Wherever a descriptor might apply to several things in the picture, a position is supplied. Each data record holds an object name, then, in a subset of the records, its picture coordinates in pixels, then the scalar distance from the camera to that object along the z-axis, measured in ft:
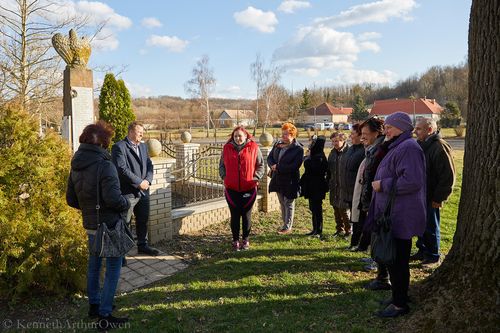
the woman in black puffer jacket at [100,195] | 10.09
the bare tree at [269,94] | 136.91
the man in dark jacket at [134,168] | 14.87
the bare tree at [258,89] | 139.23
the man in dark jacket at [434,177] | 14.42
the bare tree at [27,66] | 42.86
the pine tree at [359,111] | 216.95
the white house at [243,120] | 207.92
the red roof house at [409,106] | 226.17
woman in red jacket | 17.19
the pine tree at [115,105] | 30.07
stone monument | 22.75
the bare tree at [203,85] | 151.33
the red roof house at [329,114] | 270.26
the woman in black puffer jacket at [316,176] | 19.02
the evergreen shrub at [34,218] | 11.72
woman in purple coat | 10.13
